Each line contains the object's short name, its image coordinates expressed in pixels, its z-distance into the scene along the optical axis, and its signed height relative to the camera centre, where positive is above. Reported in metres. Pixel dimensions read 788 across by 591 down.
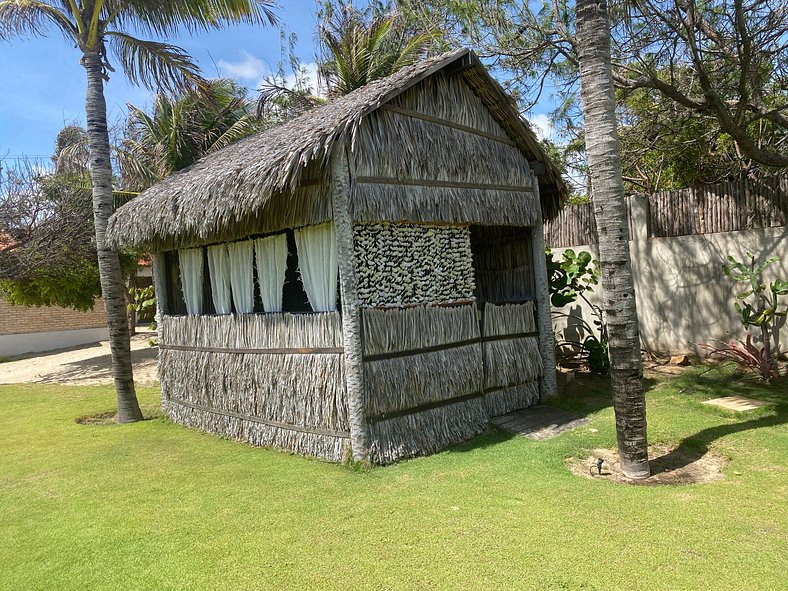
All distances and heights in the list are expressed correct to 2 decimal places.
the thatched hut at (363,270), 5.67 +0.31
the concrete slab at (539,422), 6.46 -1.65
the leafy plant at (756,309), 7.39 -0.61
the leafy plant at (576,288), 8.80 -0.14
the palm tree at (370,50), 13.66 +5.79
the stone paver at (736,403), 6.55 -1.60
